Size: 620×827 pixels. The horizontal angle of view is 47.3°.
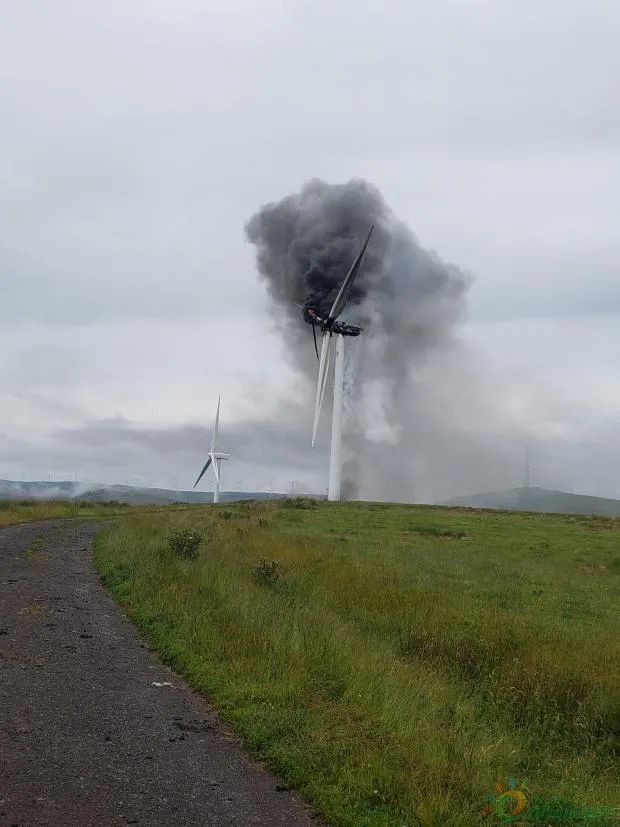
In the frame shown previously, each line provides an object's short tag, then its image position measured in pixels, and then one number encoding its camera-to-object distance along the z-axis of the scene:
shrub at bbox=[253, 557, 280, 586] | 20.17
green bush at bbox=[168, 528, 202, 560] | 23.48
